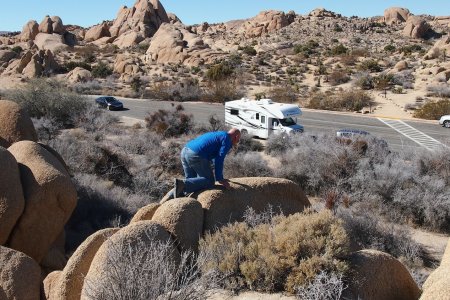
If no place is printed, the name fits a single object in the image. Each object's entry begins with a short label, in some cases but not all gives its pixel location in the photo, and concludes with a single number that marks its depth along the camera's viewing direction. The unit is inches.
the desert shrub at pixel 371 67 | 2054.6
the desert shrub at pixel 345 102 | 1565.5
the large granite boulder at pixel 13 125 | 467.8
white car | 1257.0
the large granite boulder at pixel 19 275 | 260.2
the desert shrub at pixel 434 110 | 1371.8
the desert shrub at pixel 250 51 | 2691.9
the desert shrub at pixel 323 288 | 190.9
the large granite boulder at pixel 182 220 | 261.1
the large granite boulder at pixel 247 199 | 291.6
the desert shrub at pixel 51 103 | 1116.5
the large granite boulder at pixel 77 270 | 251.0
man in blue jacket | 319.4
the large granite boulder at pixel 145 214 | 293.7
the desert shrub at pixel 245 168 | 721.0
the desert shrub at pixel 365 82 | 1780.3
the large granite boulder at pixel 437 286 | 181.0
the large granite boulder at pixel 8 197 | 336.6
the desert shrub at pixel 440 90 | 1608.0
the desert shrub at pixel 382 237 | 459.5
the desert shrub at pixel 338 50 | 2456.9
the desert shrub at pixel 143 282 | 182.1
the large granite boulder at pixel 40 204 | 351.9
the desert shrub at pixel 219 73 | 1931.6
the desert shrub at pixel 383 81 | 1730.3
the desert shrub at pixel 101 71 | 2303.2
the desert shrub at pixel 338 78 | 1888.8
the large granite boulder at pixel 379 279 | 212.1
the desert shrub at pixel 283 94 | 1690.0
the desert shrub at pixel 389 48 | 2543.3
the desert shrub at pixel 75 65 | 2431.1
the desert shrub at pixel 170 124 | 1039.6
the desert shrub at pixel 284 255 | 209.8
